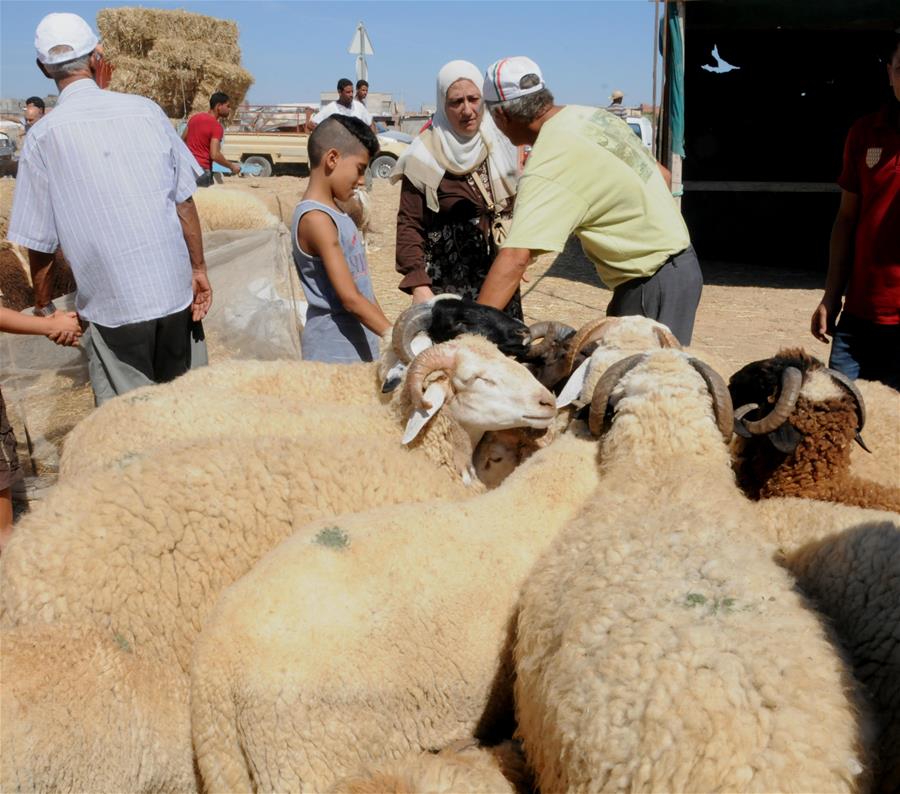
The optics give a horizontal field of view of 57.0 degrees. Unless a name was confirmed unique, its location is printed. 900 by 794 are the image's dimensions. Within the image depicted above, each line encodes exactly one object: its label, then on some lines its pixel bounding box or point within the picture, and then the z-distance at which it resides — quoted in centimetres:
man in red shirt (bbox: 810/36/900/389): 353
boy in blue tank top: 375
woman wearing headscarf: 433
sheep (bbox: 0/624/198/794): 190
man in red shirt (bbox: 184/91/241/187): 1176
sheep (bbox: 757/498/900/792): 180
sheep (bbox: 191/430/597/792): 195
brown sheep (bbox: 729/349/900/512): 271
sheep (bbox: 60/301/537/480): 322
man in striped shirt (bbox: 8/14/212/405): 357
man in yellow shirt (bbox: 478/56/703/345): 323
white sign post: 2147
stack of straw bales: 2127
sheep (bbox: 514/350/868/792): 147
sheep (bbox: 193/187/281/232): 903
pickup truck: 2425
